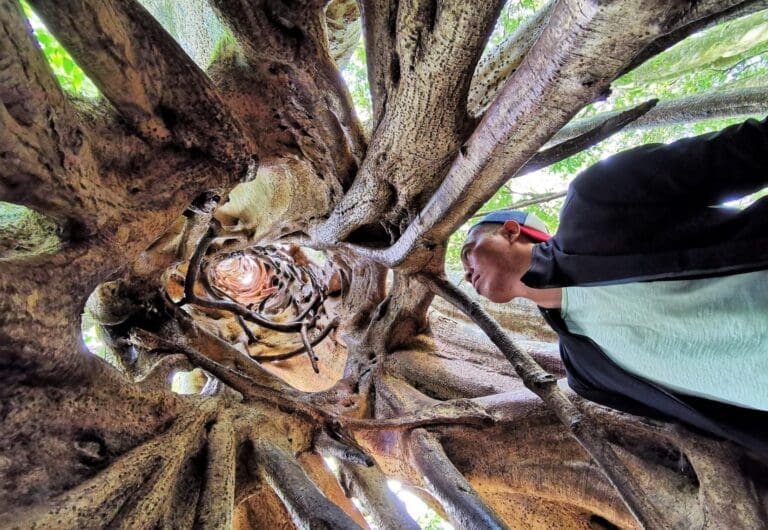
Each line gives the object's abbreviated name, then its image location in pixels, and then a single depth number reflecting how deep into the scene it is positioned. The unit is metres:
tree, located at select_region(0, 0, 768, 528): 1.00
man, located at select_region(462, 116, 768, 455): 0.96
